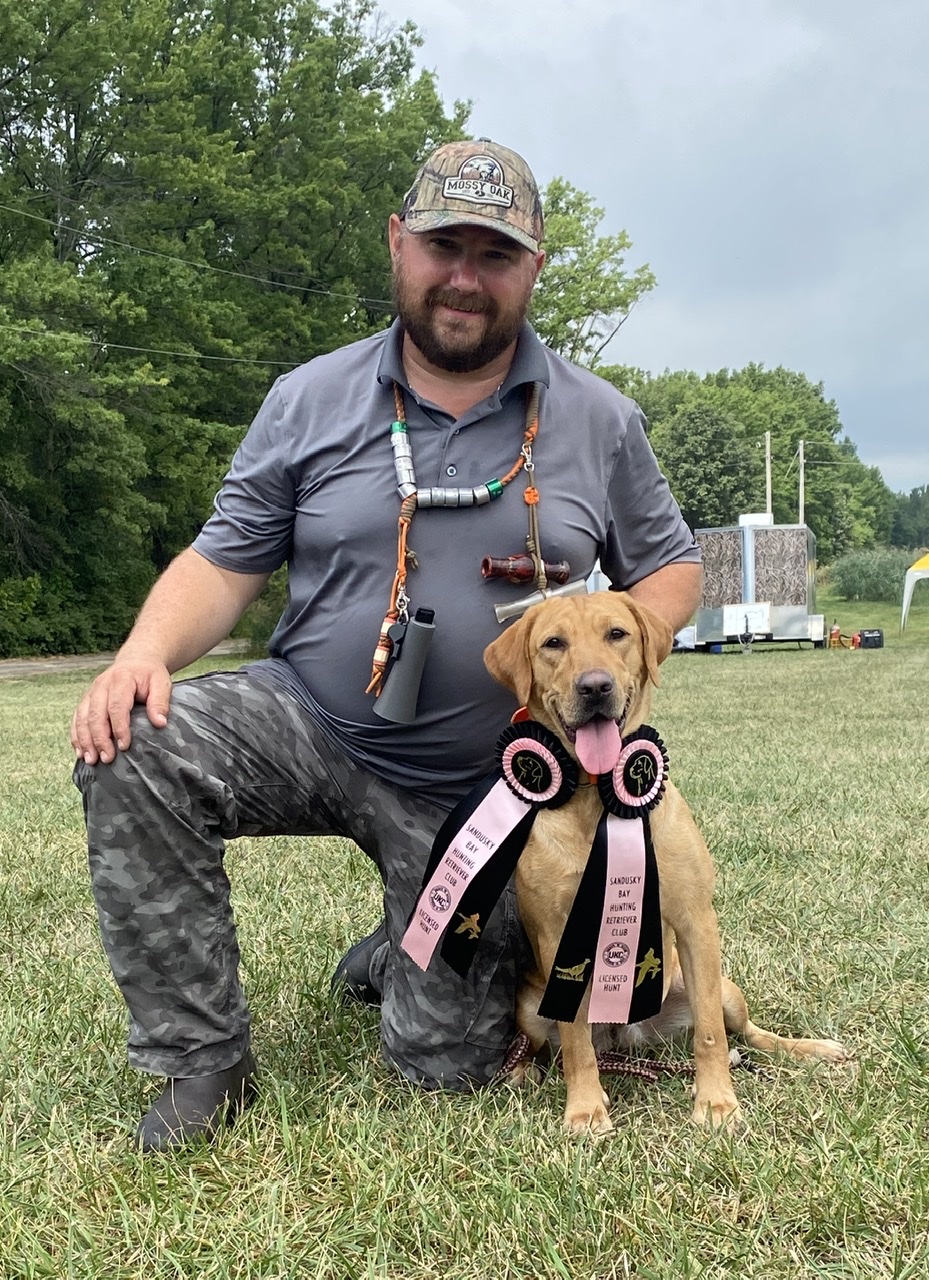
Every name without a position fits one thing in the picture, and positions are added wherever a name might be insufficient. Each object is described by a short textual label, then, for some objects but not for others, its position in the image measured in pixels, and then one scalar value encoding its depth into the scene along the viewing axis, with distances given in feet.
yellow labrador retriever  8.23
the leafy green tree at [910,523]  344.28
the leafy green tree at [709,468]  173.58
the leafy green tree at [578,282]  103.04
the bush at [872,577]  126.52
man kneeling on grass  9.18
